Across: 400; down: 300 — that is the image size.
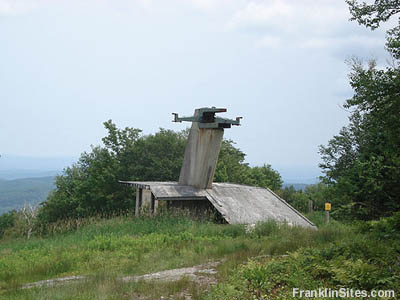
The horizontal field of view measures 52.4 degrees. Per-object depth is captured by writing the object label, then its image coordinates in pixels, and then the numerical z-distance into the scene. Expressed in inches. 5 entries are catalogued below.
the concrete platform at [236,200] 733.3
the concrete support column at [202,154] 797.2
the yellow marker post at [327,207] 733.3
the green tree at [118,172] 1256.8
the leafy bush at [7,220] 1651.1
